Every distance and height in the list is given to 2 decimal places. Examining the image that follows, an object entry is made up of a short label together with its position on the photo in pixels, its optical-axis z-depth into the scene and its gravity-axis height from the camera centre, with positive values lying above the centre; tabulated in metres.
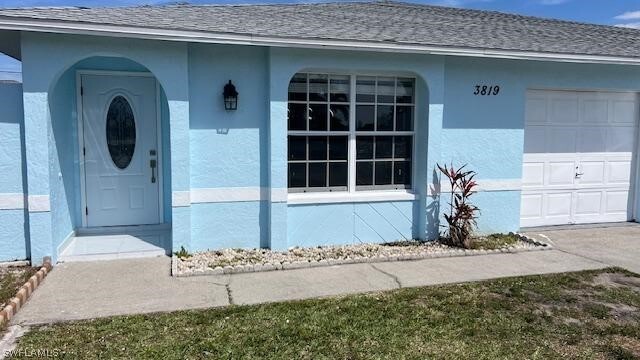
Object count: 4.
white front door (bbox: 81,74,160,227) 7.63 -0.07
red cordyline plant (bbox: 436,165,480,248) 7.58 -0.96
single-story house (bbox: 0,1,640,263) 6.29 +0.36
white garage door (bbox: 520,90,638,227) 8.86 -0.15
